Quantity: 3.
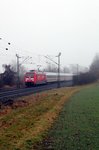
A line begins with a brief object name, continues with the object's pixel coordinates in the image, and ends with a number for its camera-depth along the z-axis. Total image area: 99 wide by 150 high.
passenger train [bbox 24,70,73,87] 61.44
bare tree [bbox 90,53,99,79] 92.42
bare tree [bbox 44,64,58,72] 132.18
